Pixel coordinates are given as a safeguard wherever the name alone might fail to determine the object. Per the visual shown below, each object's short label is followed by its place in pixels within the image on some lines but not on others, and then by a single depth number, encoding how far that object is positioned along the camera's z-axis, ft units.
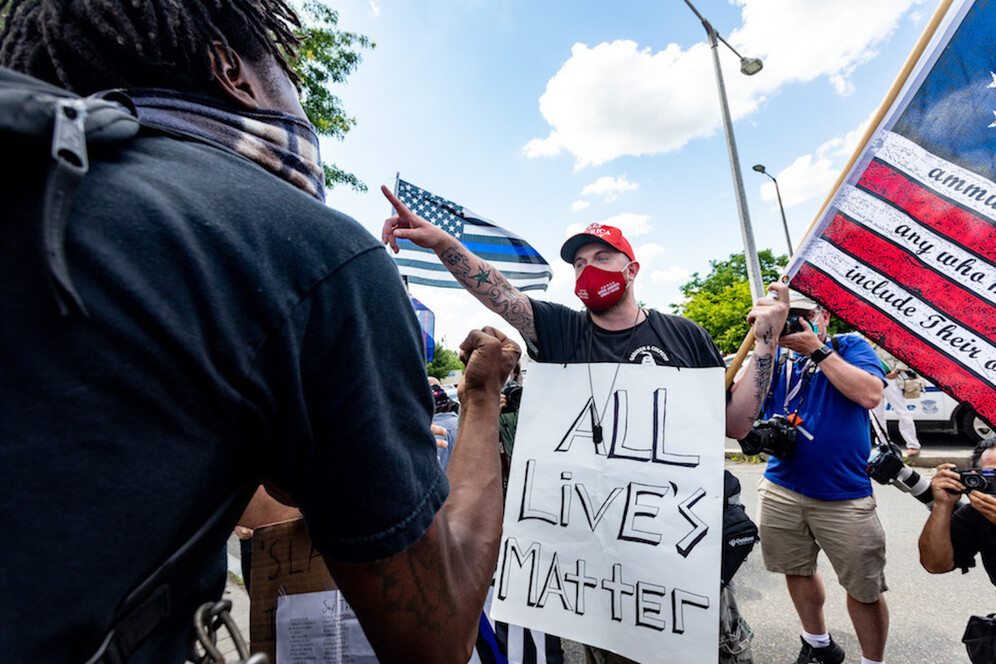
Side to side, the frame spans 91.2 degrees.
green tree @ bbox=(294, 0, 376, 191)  25.44
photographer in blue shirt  9.34
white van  27.99
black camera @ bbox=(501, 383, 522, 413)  10.00
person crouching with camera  7.75
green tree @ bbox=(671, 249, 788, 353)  72.49
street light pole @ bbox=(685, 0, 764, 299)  22.79
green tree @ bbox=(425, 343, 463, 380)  140.15
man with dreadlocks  1.38
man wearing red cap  7.68
